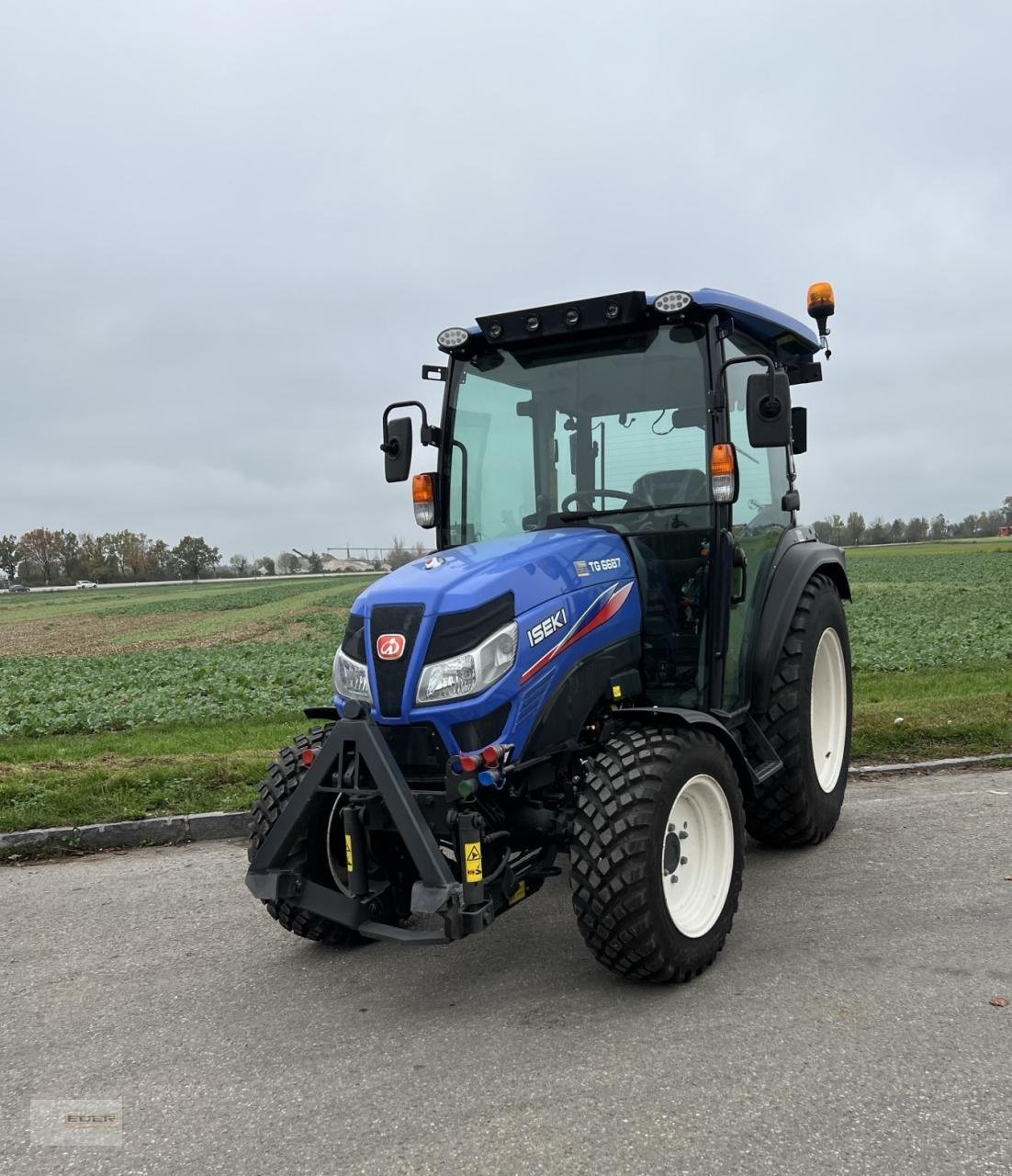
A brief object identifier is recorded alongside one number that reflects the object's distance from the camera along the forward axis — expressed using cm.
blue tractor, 370
